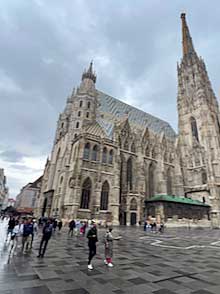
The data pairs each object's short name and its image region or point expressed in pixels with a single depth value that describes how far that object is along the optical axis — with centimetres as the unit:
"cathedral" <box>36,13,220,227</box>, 2948
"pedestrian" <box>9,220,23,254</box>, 939
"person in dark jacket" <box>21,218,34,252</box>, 880
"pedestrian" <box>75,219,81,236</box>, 1854
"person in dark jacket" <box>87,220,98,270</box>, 641
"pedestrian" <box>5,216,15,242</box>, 1264
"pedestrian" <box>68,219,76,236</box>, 1598
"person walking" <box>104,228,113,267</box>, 684
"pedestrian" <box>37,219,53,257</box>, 780
